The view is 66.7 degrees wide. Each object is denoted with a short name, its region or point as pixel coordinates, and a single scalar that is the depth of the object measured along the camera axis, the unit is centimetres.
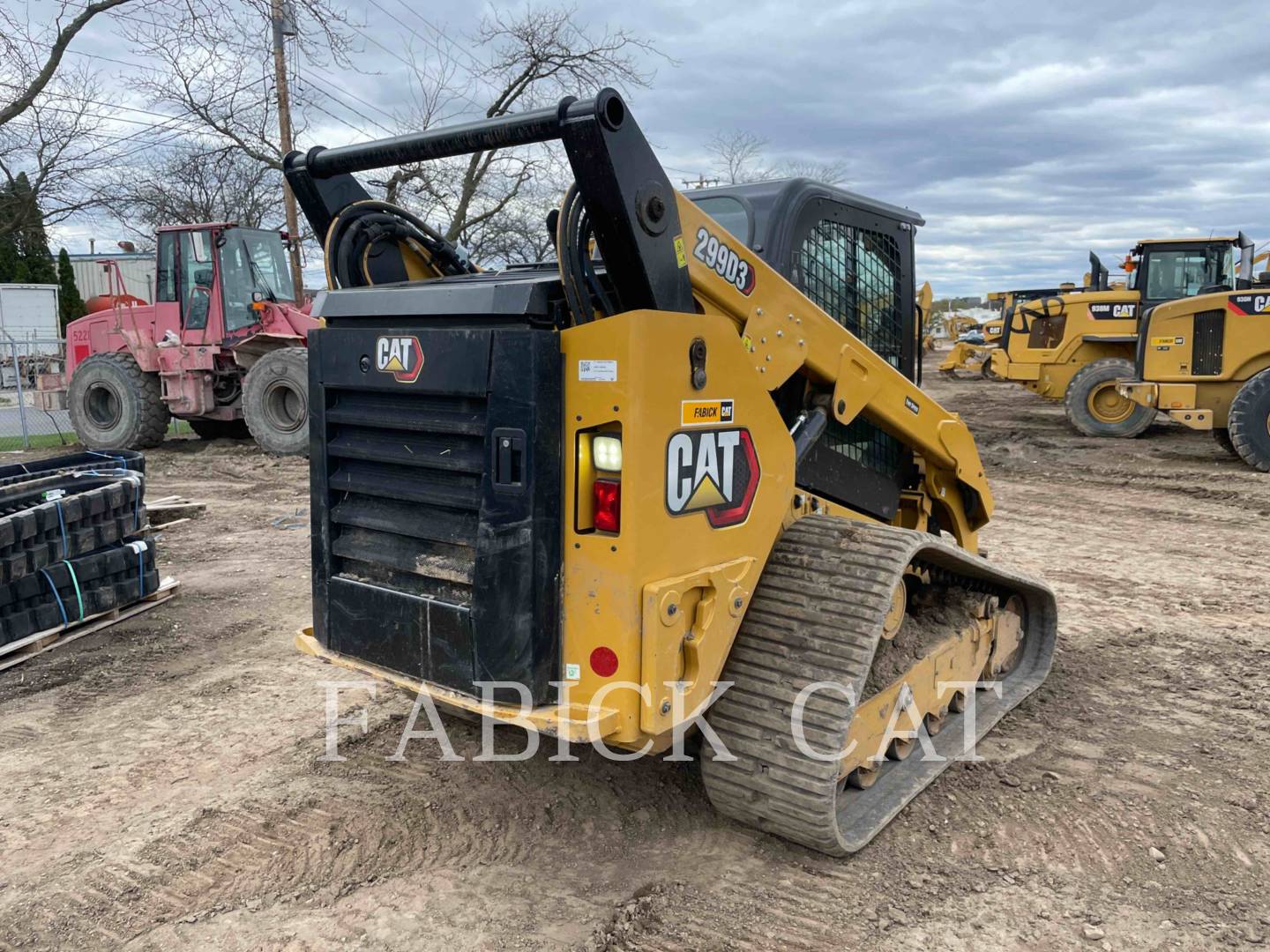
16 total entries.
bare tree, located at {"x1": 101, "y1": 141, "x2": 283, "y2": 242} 2400
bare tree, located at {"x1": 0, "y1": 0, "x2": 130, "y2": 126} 1219
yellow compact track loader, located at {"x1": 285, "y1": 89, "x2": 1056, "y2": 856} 259
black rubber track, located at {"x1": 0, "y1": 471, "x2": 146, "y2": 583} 497
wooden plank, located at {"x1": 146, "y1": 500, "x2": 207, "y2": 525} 846
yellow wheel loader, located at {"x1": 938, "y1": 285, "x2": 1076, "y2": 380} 2239
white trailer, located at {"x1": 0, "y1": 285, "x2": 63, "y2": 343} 3011
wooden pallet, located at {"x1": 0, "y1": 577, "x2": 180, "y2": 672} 498
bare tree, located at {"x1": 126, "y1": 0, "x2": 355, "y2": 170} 1789
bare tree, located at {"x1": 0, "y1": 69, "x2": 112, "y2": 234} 1381
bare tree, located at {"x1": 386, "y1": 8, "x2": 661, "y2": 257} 2080
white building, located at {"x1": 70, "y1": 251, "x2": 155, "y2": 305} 3491
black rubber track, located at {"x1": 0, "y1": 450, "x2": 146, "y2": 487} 627
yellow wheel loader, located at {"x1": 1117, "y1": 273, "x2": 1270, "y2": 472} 1098
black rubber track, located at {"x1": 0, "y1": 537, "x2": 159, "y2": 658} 504
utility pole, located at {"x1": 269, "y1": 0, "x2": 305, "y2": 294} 1477
